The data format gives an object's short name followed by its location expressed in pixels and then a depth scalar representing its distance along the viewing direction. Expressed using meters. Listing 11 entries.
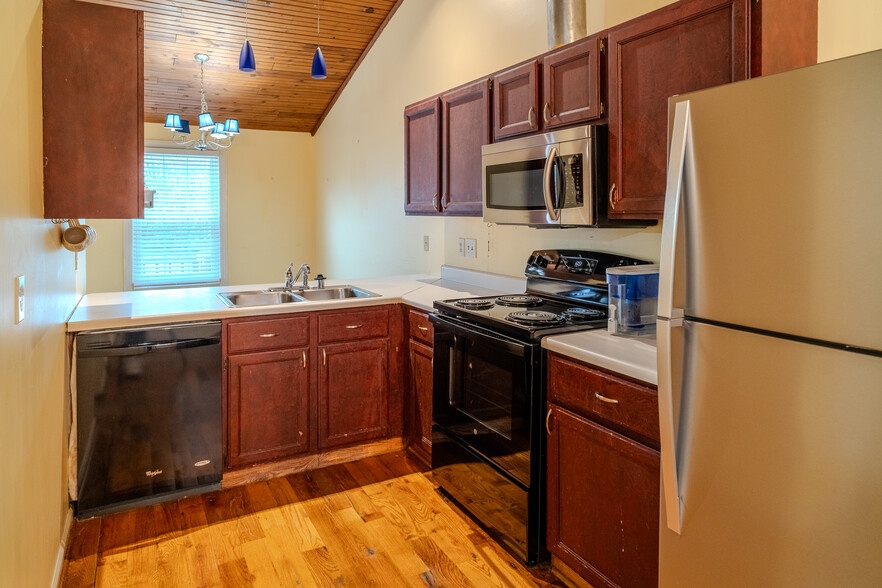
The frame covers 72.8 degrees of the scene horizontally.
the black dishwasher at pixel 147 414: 2.59
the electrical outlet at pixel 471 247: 3.74
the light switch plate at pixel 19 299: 1.48
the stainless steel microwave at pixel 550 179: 2.23
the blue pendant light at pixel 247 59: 3.59
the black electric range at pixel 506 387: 2.20
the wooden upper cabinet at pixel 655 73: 1.78
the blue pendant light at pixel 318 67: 3.54
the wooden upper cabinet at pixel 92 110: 2.07
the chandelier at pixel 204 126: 4.54
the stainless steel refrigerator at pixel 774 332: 1.08
